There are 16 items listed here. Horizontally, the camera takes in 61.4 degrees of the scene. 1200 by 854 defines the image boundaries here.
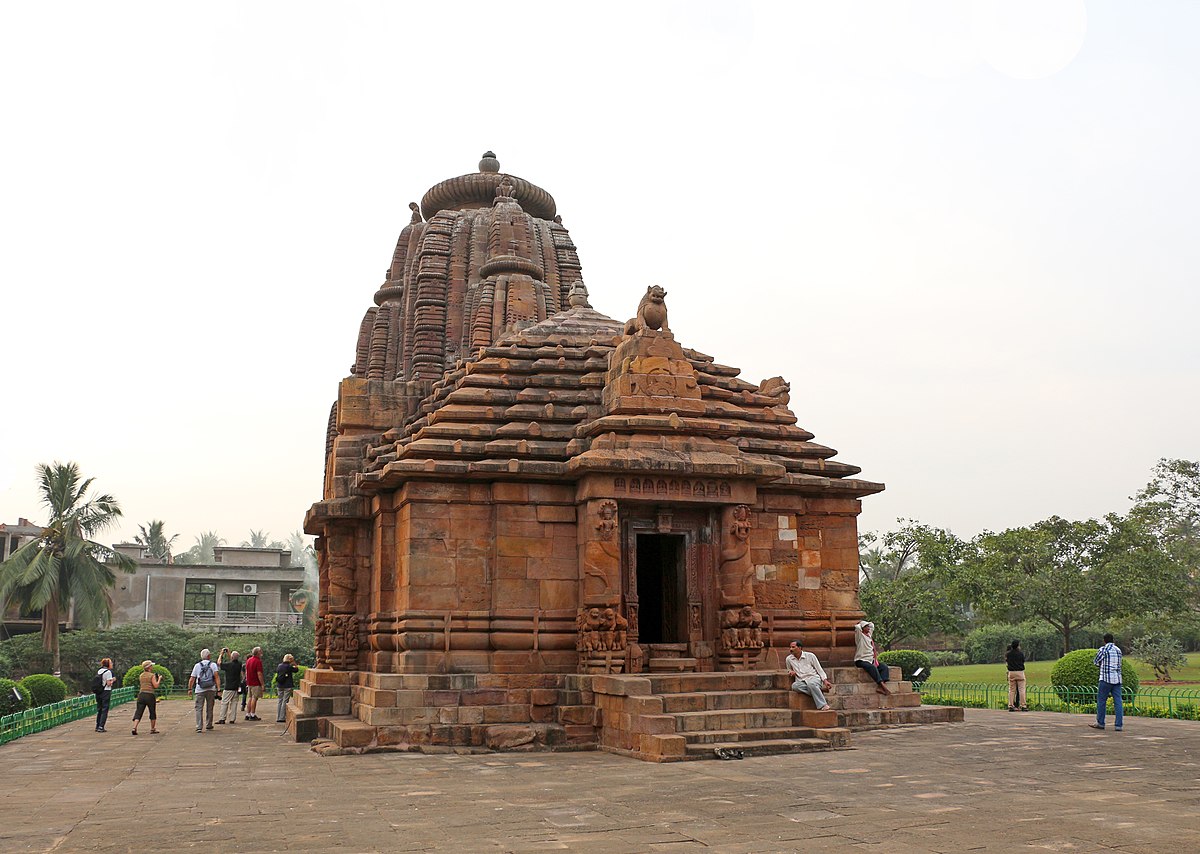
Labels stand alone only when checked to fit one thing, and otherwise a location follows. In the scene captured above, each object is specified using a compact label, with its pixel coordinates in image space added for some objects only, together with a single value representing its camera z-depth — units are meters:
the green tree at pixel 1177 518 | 39.16
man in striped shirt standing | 14.25
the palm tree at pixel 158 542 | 67.80
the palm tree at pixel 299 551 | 152.60
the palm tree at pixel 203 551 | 113.49
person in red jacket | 20.56
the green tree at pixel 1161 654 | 32.59
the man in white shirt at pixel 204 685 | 18.70
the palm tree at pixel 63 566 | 35.94
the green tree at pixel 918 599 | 36.28
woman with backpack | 19.39
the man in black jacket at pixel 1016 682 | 19.77
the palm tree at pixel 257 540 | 125.65
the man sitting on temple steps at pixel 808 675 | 13.53
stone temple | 13.77
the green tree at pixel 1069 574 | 34.38
